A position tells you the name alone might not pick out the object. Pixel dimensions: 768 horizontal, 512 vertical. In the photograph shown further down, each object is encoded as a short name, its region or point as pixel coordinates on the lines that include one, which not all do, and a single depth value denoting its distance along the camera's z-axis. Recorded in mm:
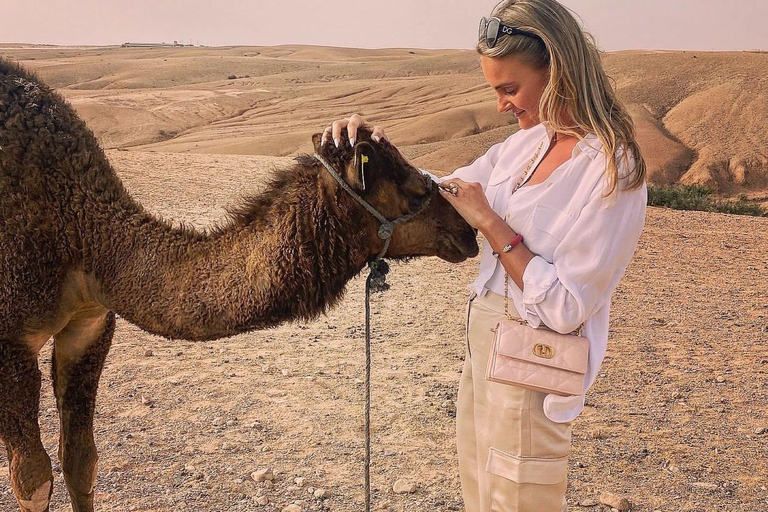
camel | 3109
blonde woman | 2385
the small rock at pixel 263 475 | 4730
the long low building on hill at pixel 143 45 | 130750
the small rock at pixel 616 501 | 4527
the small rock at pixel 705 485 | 4805
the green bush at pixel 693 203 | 16953
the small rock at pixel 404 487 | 4703
